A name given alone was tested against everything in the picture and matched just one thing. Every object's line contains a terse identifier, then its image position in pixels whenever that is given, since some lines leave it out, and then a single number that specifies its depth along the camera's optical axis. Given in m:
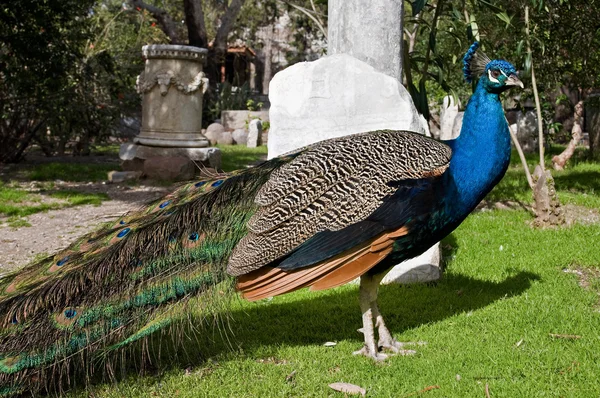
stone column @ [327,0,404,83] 5.07
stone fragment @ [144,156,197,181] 9.12
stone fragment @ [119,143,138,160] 9.51
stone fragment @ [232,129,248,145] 15.32
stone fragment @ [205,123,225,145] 15.24
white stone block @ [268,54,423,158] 4.68
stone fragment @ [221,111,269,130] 15.90
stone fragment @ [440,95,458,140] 10.34
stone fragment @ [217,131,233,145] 15.23
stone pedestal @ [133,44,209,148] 9.51
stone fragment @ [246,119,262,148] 14.62
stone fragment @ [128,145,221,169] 9.45
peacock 3.03
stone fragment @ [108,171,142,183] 9.14
